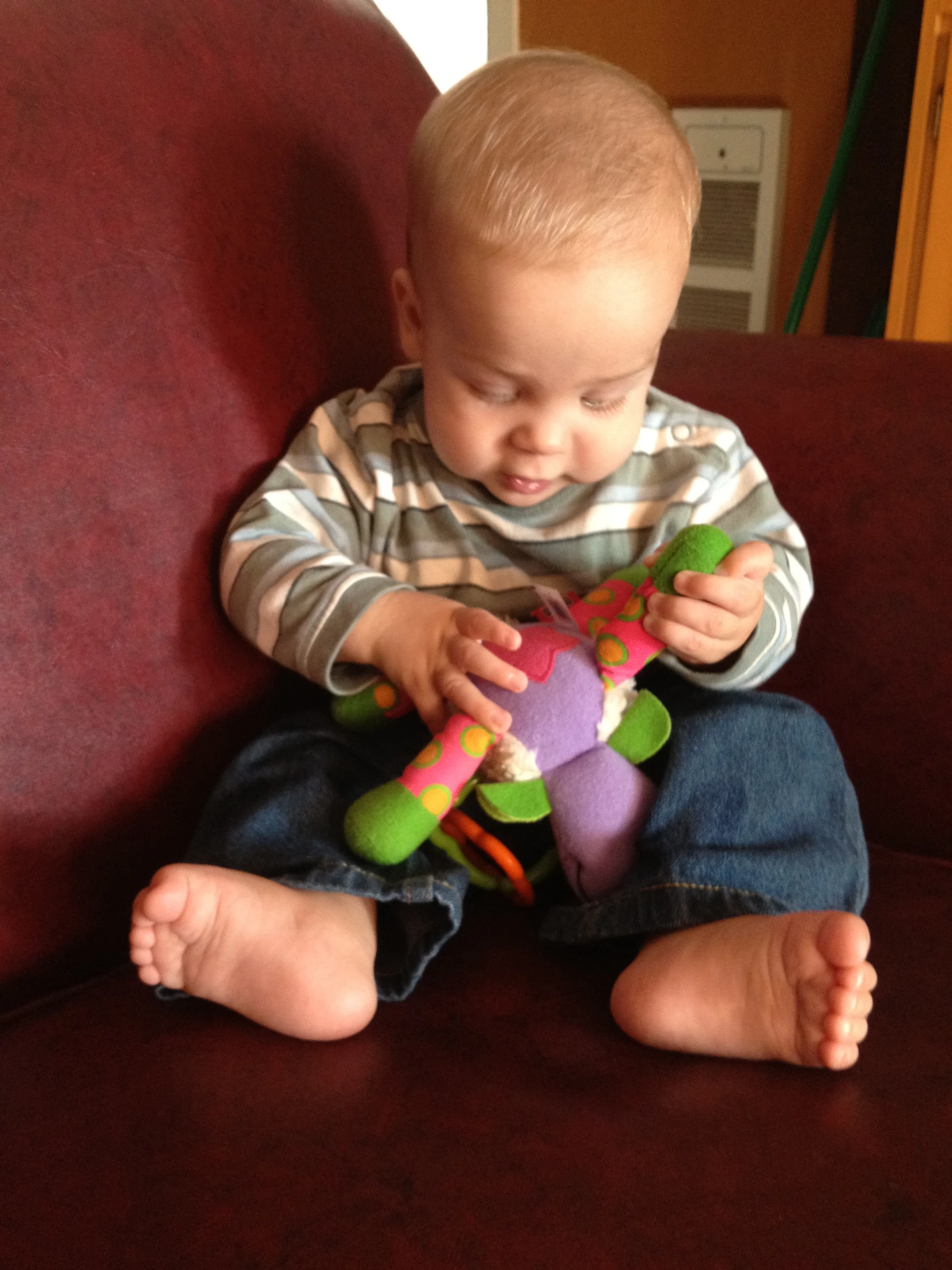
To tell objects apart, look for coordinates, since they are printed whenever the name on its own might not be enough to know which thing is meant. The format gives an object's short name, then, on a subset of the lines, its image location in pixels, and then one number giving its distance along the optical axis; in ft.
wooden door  4.19
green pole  4.92
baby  1.95
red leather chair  1.61
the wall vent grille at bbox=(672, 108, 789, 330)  5.61
